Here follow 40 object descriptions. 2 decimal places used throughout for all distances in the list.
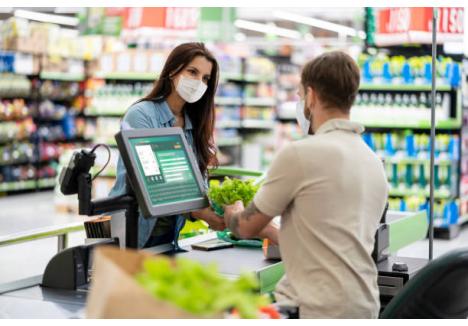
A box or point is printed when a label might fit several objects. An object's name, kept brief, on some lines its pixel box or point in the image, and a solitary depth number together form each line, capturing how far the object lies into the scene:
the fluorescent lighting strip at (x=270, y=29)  19.17
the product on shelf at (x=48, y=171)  13.95
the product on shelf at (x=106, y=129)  10.87
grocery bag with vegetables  1.34
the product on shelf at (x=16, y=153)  13.03
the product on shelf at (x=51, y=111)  13.72
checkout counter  2.62
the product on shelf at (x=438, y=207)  9.56
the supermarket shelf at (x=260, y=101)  14.12
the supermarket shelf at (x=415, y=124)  9.46
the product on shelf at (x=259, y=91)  14.15
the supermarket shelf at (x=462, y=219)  10.00
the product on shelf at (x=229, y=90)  13.30
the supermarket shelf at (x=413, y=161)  9.47
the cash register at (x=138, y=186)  2.65
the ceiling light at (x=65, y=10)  17.40
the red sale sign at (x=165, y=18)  11.09
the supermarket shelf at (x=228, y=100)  13.30
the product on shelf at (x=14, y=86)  12.87
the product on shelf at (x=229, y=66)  13.05
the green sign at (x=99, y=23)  11.84
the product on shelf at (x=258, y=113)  14.20
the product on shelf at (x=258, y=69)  13.93
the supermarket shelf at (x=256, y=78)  13.88
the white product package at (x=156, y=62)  10.59
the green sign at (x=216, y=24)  12.01
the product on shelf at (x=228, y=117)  13.06
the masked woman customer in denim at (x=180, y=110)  3.35
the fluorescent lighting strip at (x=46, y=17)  16.98
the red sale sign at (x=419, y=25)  9.38
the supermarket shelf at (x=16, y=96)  13.04
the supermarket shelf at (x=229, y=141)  12.94
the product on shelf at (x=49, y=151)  13.83
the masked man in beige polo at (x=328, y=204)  2.32
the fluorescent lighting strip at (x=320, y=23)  17.69
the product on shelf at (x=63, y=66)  13.58
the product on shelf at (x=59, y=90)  13.71
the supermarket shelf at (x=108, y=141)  10.75
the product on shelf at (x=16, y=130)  12.87
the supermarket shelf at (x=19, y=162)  13.11
